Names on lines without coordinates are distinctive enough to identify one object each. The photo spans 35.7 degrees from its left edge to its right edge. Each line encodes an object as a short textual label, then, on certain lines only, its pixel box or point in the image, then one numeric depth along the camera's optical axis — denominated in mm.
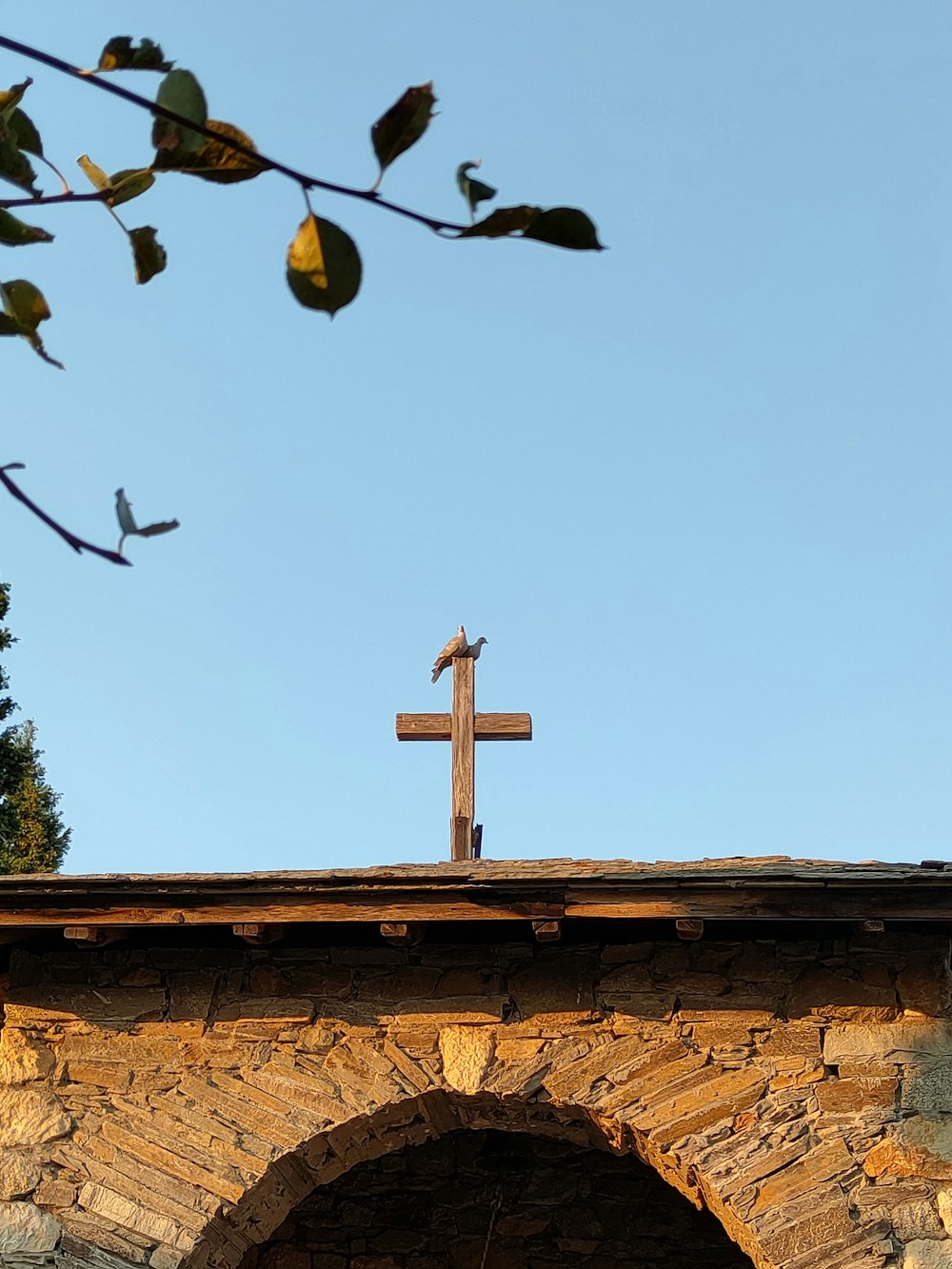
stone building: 4727
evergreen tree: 11617
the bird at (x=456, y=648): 6875
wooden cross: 6676
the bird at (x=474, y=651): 6891
